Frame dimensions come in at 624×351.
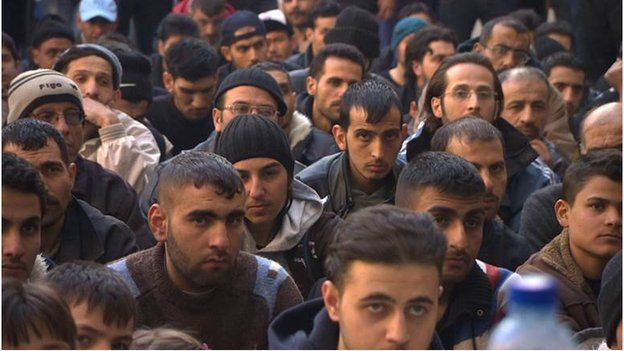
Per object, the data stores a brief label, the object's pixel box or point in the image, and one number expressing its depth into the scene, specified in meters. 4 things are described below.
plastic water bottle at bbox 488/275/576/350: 3.76
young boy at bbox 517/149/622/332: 8.88
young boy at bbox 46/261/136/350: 6.84
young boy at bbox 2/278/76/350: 6.19
